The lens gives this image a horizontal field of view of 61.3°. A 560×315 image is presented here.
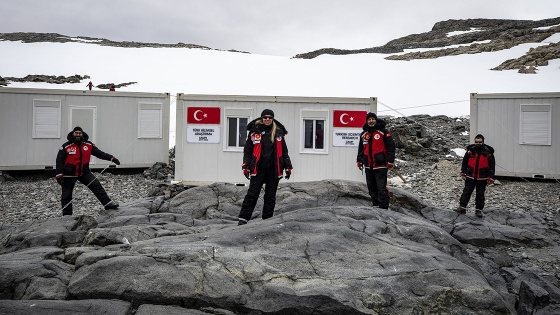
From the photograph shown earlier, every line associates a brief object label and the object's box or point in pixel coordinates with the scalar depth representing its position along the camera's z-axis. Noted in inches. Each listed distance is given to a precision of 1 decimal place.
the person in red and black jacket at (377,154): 345.1
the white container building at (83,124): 613.6
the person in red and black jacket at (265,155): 309.1
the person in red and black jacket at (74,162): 396.8
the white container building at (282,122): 534.9
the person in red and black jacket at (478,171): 420.2
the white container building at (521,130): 579.2
